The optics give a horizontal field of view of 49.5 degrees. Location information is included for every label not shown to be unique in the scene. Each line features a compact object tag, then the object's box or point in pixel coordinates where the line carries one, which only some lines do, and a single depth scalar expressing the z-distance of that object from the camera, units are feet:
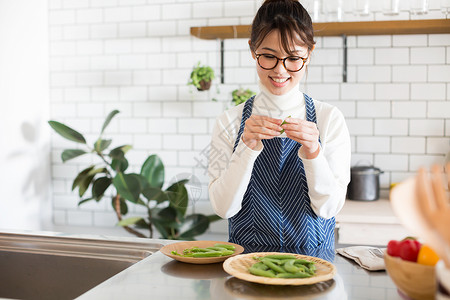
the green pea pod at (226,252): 4.69
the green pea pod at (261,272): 3.94
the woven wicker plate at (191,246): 4.60
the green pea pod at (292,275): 3.91
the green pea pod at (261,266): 4.12
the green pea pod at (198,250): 4.80
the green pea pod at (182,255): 4.76
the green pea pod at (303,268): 4.06
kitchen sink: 5.30
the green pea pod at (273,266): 4.06
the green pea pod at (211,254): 4.67
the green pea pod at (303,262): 4.24
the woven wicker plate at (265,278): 3.77
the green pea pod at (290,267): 4.00
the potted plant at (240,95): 11.01
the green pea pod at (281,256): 4.44
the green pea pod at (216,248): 4.79
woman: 5.56
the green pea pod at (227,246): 4.90
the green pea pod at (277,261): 4.26
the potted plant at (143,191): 11.05
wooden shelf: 10.36
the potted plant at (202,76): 11.30
